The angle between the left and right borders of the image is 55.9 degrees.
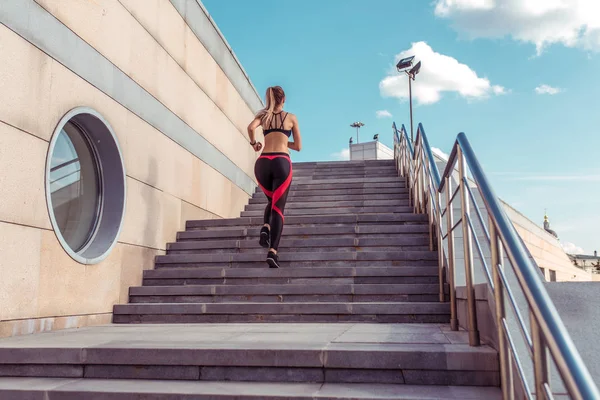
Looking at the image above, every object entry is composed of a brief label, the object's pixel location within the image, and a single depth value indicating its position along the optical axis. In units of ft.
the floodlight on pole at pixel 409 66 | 69.77
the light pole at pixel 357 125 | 126.61
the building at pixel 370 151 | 84.99
